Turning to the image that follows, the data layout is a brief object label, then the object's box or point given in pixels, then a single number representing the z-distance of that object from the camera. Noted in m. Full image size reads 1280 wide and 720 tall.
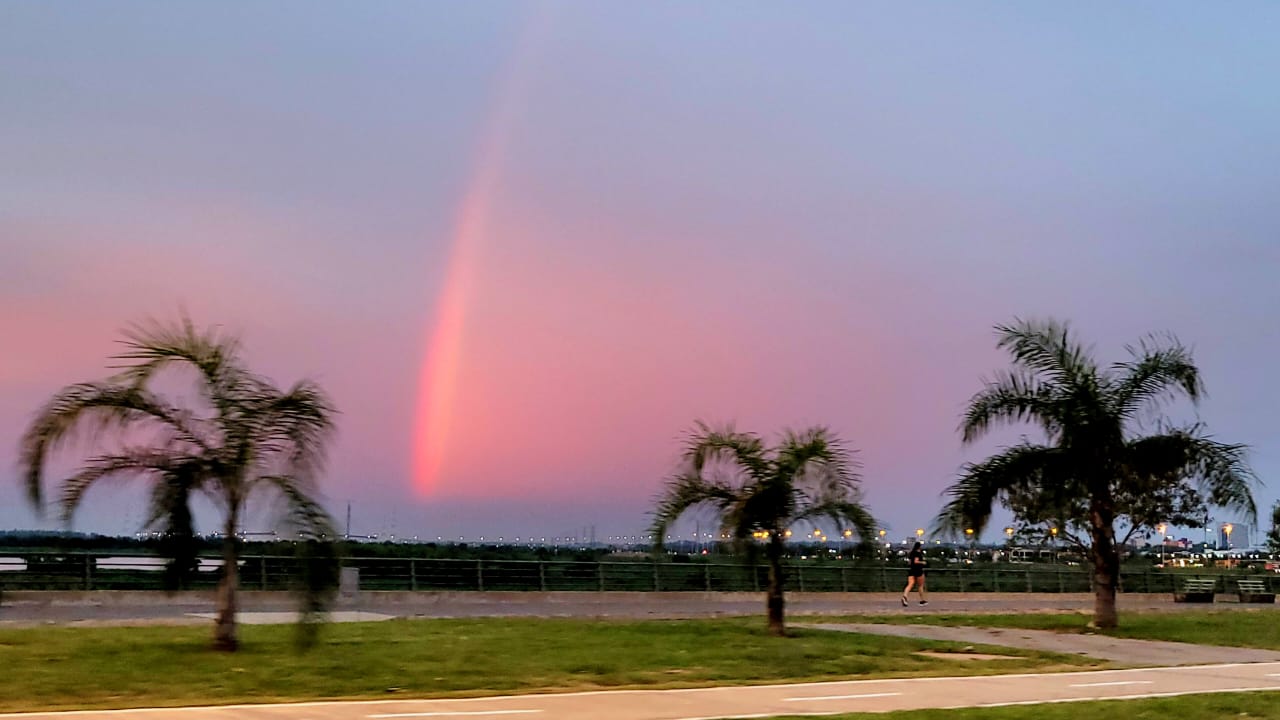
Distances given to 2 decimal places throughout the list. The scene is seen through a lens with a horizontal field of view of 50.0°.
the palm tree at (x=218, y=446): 15.78
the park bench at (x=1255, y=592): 46.12
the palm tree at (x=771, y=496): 21.55
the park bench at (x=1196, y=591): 43.62
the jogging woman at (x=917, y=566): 34.91
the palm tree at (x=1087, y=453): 26.75
